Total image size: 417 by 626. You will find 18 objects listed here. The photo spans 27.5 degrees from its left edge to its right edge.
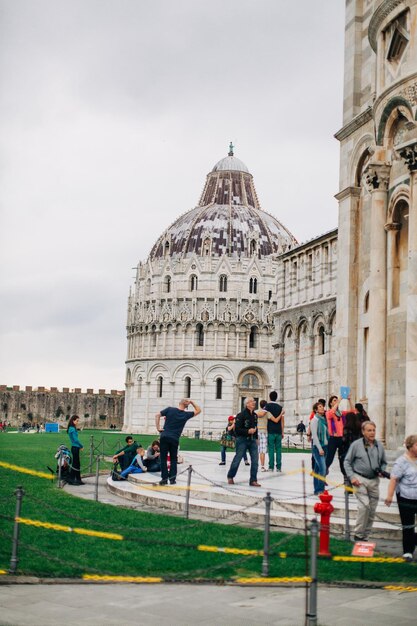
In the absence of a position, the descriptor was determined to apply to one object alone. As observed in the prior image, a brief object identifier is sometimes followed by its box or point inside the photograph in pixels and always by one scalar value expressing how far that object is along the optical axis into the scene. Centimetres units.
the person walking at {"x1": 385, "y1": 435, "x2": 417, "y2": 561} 1067
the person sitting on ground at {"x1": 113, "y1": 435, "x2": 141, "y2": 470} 1989
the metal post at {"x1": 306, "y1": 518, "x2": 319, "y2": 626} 739
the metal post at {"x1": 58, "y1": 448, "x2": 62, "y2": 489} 1901
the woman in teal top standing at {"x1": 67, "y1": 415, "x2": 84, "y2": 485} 1944
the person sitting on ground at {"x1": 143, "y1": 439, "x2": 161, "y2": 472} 2047
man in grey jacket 1120
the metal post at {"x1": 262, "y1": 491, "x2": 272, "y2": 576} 955
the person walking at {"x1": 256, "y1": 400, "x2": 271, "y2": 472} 1916
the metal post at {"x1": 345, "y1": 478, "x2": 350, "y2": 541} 1190
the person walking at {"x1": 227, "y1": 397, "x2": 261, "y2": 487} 1573
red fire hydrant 1025
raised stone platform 1290
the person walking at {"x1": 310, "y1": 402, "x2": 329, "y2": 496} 1533
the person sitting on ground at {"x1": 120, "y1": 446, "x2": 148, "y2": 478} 1973
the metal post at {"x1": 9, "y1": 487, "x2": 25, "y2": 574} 939
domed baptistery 9912
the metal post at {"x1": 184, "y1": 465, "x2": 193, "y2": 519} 1366
